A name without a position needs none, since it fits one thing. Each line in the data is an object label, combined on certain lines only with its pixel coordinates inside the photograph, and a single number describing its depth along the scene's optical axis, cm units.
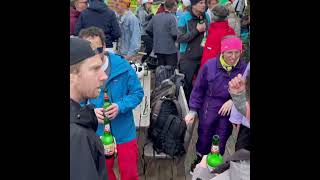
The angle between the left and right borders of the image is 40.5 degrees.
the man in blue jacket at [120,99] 379
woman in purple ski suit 455
